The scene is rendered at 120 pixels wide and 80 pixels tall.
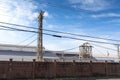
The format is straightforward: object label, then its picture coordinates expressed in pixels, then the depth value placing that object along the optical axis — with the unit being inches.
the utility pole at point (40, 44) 684.5
